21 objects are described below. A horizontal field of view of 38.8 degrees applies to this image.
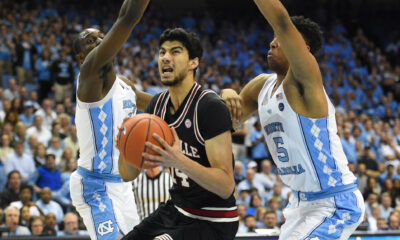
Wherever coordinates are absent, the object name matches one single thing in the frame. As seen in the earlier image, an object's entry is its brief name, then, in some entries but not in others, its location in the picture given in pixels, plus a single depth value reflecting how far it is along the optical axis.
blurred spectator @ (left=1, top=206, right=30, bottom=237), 7.65
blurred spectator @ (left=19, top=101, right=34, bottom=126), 10.45
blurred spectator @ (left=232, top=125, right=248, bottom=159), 11.07
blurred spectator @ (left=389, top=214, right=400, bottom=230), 9.20
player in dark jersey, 3.23
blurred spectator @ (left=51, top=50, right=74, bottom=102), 11.97
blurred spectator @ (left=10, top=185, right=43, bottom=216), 8.12
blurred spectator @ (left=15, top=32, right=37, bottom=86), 12.43
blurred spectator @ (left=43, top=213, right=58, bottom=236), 7.64
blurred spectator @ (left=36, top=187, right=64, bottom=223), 8.43
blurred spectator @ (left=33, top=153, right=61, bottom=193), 9.06
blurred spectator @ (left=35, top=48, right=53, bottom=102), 12.49
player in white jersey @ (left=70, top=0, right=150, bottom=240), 4.28
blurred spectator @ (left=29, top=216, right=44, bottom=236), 7.46
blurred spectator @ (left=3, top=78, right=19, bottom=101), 11.16
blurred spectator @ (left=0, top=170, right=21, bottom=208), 8.45
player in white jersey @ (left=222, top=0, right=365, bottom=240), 3.60
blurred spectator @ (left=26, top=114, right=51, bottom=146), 9.95
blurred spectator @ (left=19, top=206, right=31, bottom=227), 7.86
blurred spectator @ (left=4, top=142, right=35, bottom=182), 9.11
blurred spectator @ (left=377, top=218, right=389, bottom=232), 9.32
